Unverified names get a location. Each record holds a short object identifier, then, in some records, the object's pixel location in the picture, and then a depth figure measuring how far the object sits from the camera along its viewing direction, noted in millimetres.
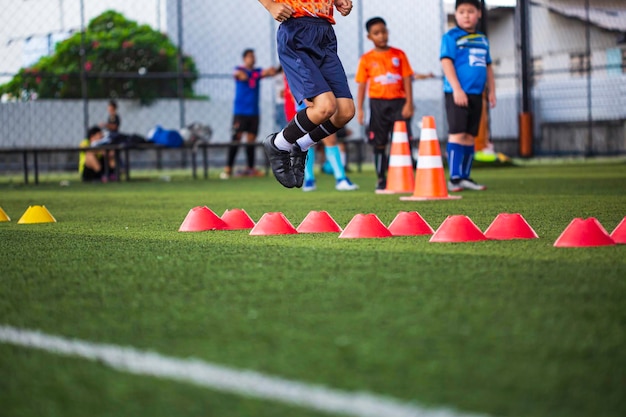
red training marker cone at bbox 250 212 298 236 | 9105
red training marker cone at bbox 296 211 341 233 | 9243
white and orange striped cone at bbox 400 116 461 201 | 14004
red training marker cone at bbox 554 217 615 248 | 7444
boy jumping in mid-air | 10266
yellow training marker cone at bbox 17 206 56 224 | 11465
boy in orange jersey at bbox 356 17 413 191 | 16979
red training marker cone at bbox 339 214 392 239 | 8566
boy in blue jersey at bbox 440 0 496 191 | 15812
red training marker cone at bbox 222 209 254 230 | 9881
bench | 25532
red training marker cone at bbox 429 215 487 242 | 7996
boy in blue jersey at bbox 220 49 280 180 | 27084
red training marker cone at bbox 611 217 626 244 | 7707
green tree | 33881
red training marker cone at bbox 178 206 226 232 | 9823
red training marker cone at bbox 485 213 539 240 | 8252
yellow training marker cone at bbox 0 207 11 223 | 12146
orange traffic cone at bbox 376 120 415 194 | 16145
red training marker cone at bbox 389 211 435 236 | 8752
